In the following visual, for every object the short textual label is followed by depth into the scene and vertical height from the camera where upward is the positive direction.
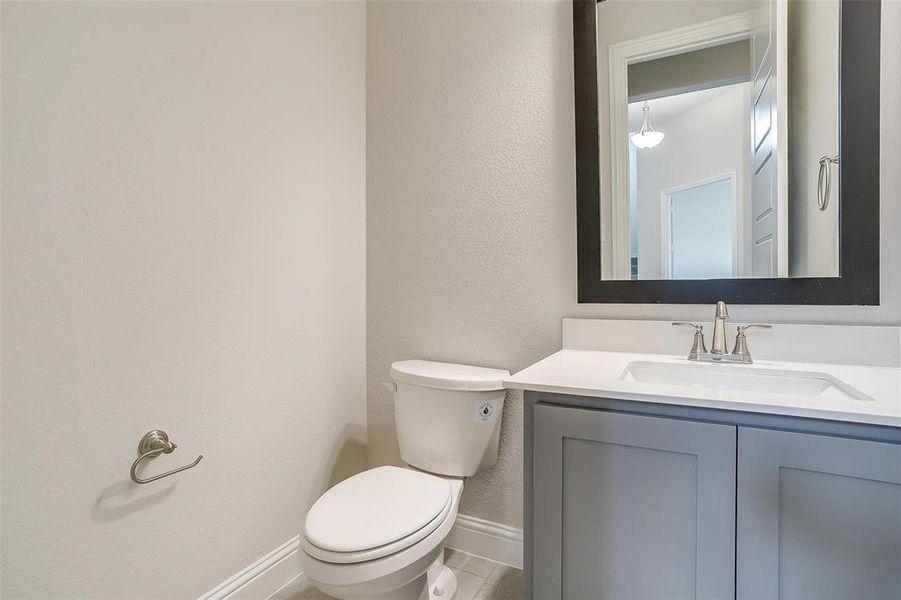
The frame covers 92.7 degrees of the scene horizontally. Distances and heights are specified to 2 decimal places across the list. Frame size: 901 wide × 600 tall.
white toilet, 1.01 -0.57
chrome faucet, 1.14 -0.14
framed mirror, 1.09 +0.40
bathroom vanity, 0.73 -0.37
